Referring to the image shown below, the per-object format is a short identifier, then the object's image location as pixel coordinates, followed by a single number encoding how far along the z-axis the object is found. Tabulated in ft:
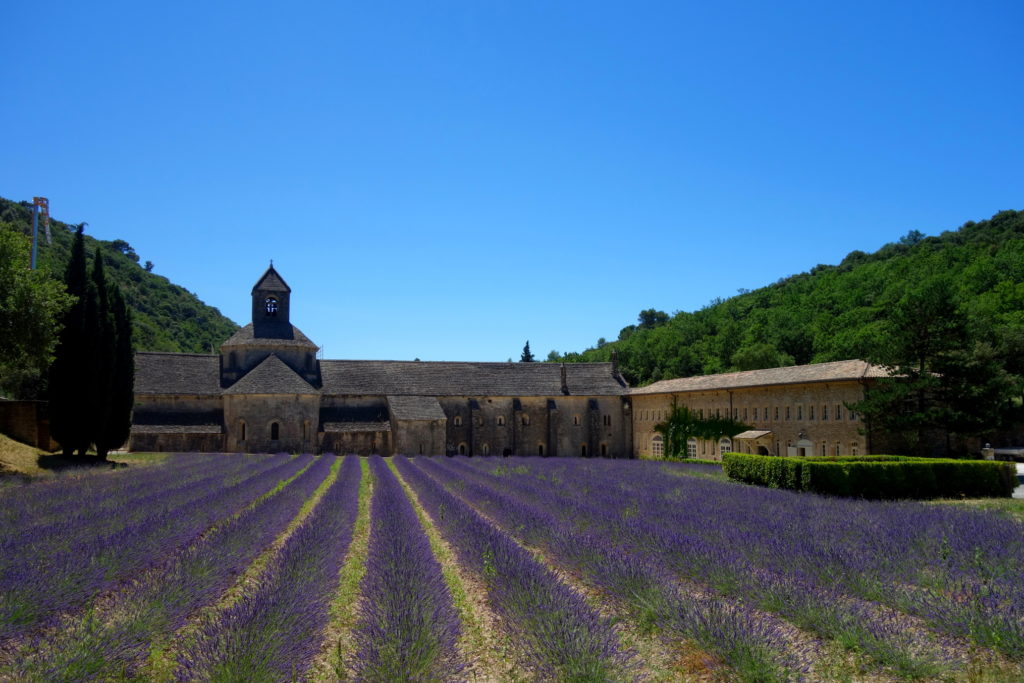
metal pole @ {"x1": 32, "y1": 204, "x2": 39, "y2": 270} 131.92
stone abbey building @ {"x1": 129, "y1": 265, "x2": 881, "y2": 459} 113.50
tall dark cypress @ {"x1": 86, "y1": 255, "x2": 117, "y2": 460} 81.76
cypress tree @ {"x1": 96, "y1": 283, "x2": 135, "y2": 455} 88.28
